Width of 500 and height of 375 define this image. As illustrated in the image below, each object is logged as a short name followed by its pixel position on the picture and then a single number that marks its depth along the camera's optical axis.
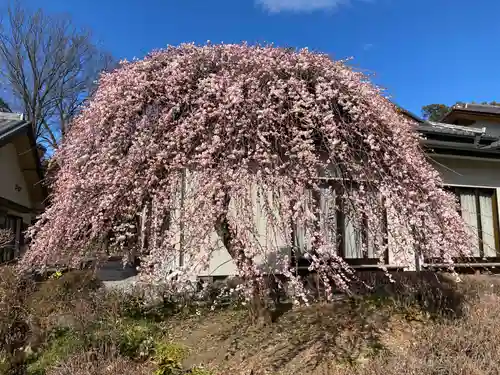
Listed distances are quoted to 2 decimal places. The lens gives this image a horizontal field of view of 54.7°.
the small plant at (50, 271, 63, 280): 7.92
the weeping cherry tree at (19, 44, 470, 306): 4.98
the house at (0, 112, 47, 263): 13.44
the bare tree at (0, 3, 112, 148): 24.81
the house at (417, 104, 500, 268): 10.10
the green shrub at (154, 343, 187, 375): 4.95
